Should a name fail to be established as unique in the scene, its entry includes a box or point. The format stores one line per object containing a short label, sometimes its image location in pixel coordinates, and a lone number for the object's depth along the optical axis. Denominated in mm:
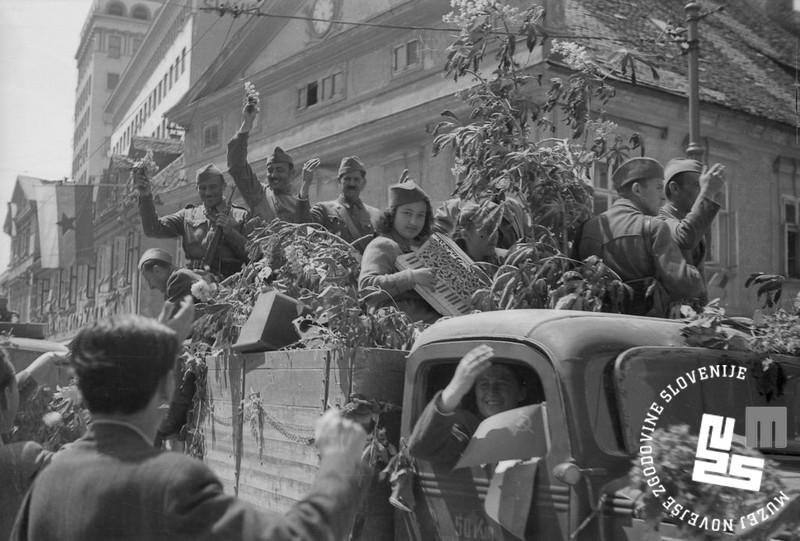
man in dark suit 2154
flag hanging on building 25219
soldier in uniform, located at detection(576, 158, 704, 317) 5051
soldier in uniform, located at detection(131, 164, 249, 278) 7418
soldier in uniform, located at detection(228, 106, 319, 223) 7805
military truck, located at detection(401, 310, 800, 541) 3350
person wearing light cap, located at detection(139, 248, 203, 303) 6996
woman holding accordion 5027
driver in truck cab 3676
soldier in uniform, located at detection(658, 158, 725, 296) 5133
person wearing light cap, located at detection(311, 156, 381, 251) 7754
